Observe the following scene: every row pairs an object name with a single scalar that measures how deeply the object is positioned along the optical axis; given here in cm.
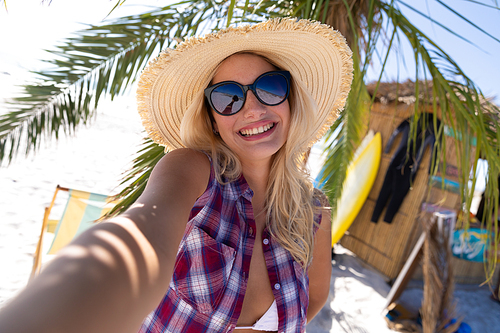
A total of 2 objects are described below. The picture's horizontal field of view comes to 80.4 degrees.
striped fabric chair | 292
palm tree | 207
